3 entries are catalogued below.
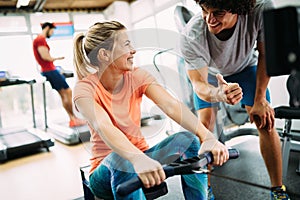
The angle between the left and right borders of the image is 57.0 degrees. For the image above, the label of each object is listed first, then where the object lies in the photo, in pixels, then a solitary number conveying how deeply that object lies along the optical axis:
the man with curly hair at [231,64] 0.72
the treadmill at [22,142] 2.36
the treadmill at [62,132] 2.59
